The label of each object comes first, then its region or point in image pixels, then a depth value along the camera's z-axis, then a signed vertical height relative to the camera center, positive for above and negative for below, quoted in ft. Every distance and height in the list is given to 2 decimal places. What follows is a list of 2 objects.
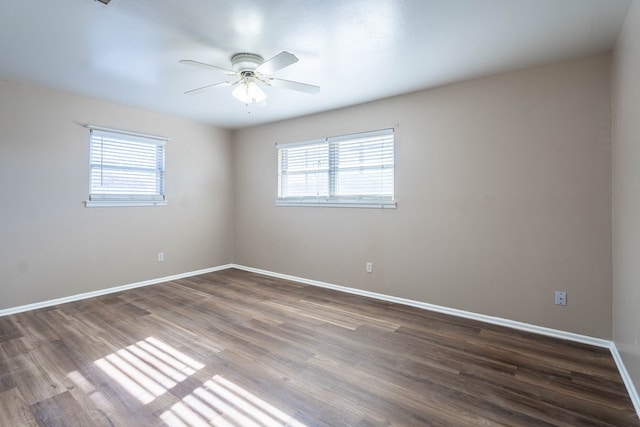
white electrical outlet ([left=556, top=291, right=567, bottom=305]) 8.90 -2.32
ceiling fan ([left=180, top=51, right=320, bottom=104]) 8.67 +3.84
